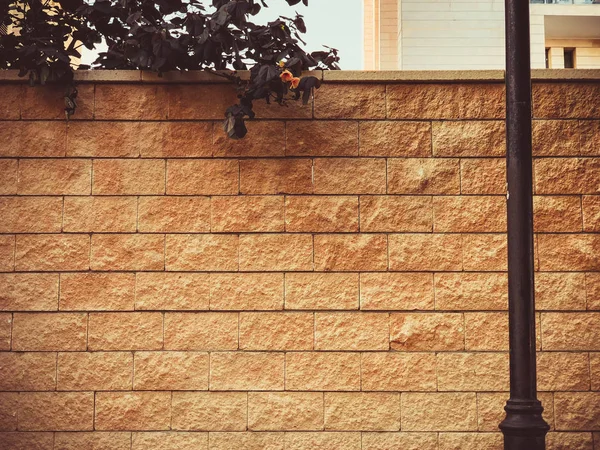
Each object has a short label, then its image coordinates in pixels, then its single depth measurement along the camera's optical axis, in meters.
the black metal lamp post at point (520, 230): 3.92
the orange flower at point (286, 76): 5.19
